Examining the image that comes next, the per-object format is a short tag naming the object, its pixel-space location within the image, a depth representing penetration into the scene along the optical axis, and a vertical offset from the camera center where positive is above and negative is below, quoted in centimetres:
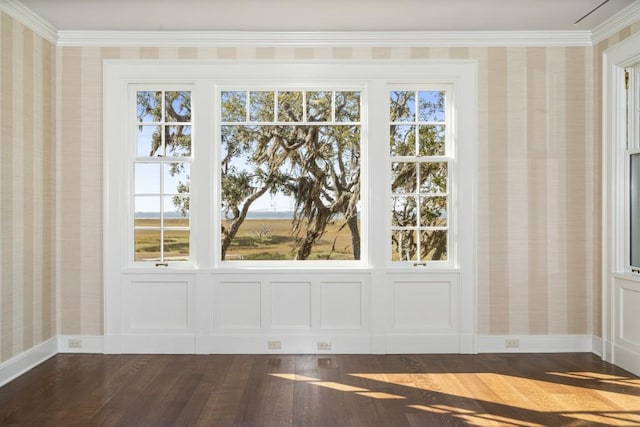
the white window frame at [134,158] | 479 +52
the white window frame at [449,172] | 478 +39
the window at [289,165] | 471 +46
